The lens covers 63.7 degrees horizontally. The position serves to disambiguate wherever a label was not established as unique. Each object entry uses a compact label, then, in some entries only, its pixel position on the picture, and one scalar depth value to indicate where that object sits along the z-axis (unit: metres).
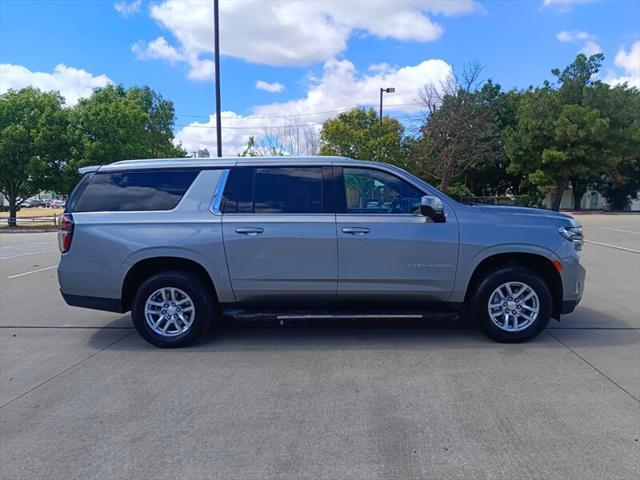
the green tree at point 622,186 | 45.04
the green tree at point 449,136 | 25.97
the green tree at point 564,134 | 38.03
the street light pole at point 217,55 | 13.45
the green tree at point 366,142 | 24.00
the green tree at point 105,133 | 30.77
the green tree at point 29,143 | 29.53
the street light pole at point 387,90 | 28.85
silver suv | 5.40
